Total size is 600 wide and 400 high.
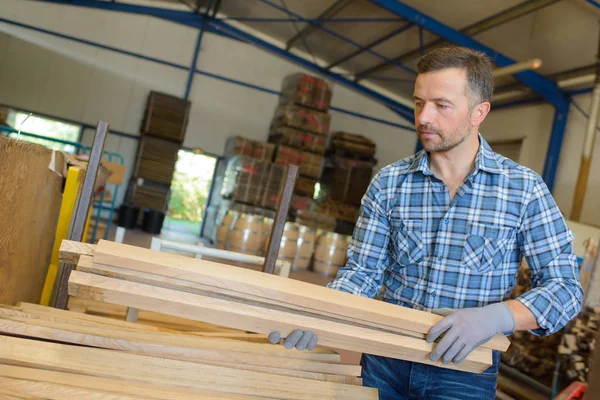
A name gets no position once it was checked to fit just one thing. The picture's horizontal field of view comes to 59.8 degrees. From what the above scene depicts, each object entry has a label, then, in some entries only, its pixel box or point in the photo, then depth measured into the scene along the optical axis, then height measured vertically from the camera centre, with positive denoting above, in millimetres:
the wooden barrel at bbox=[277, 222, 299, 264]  9906 -370
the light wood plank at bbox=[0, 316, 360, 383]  1842 -562
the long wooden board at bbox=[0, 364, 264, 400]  1596 -625
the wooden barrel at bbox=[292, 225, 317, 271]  10336 -416
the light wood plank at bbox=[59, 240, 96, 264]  1636 -224
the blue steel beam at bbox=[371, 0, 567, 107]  9305 +4020
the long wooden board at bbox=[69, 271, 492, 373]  1574 -315
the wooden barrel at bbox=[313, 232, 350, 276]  10438 -426
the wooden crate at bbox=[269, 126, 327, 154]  11727 +1887
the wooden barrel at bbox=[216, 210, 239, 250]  10241 -391
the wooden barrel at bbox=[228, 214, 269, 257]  9812 -393
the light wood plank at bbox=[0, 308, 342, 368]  1959 -557
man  1809 +106
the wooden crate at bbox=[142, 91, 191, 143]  11805 +1749
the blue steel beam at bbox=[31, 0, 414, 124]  12102 +4168
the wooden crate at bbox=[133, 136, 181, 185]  11766 +744
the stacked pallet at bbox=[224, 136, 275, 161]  11805 +1453
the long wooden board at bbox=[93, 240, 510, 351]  1563 -211
